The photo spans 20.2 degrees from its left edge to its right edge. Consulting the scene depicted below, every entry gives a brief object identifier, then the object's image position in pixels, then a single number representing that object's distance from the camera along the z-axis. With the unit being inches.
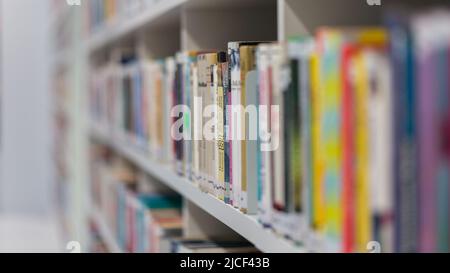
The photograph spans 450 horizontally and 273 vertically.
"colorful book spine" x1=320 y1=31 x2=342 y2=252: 51.8
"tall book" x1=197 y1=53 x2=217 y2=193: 73.3
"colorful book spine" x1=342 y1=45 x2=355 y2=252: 50.9
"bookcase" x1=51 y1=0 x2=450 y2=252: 61.9
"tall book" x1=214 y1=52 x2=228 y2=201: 70.0
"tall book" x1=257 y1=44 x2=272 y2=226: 60.0
